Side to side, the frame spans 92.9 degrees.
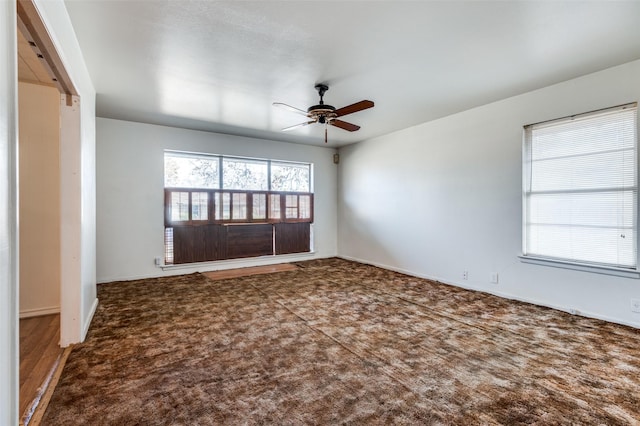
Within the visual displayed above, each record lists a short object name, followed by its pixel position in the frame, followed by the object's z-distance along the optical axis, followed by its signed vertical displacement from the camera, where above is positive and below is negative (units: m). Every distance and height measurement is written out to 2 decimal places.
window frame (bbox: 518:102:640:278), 3.00 -0.23
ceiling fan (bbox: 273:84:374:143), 3.26 +1.14
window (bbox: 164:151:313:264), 5.42 +0.08
